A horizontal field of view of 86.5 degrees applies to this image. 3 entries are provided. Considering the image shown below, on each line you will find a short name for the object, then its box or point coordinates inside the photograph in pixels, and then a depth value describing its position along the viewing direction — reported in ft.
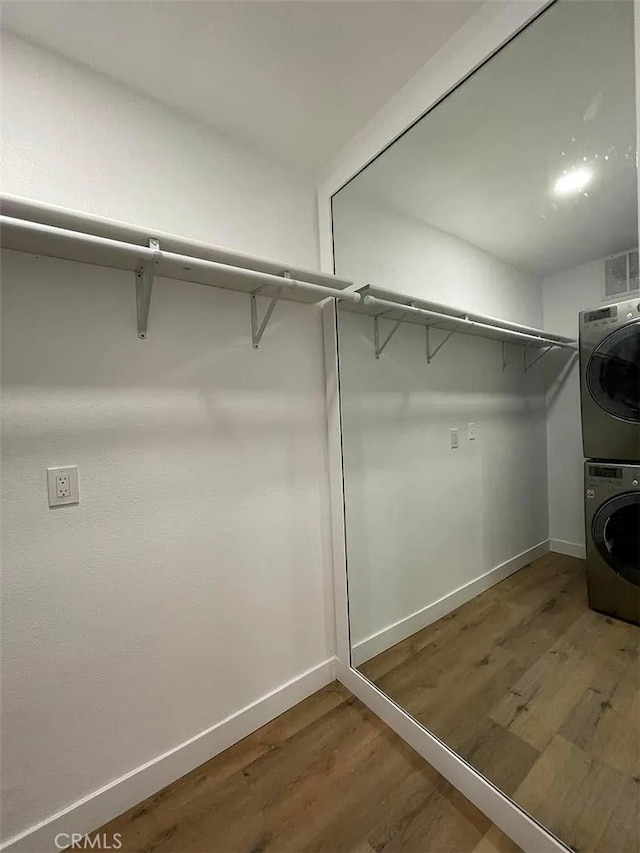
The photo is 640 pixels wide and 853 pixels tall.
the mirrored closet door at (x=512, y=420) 3.73
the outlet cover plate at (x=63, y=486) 3.54
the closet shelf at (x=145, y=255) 2.97
